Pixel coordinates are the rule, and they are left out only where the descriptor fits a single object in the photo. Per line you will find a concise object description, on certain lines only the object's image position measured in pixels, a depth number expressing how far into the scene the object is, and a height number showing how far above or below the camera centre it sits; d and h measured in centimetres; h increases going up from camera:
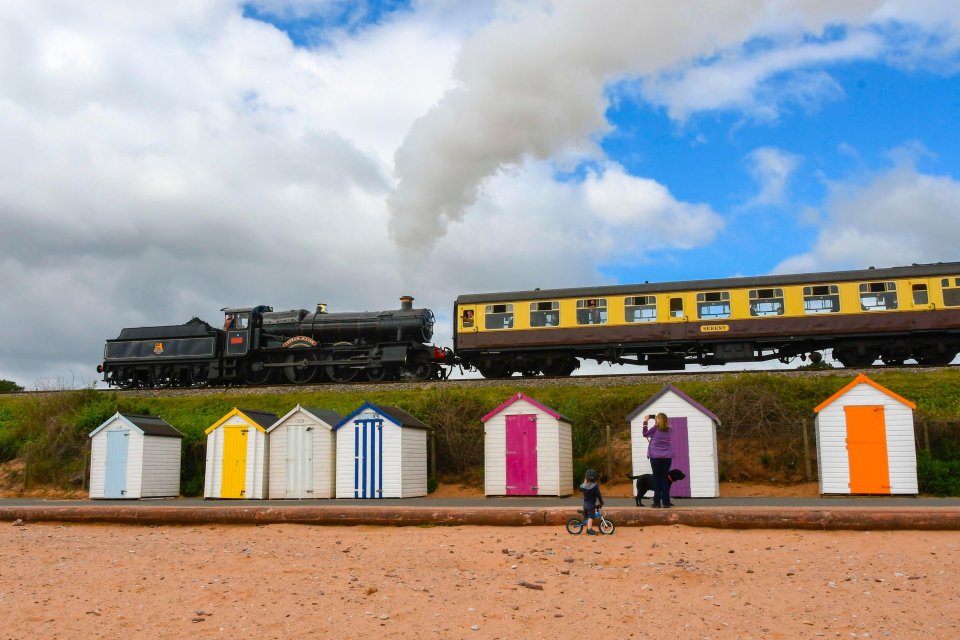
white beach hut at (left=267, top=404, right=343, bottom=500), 1955 -26
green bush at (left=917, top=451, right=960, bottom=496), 1747 -85
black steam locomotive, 2991 +360
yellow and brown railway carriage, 2469 +374
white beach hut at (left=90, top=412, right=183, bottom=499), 2095 -33
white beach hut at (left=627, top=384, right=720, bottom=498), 1725 -6
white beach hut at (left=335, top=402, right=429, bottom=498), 1898 -27
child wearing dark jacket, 1128 -78
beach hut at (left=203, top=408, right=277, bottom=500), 1992 -28
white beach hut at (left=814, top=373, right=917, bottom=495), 1634 -9
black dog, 1436 -77
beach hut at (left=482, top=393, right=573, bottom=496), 1852 -22
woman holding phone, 1357 -32
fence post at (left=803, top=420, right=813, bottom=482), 1878 -39
